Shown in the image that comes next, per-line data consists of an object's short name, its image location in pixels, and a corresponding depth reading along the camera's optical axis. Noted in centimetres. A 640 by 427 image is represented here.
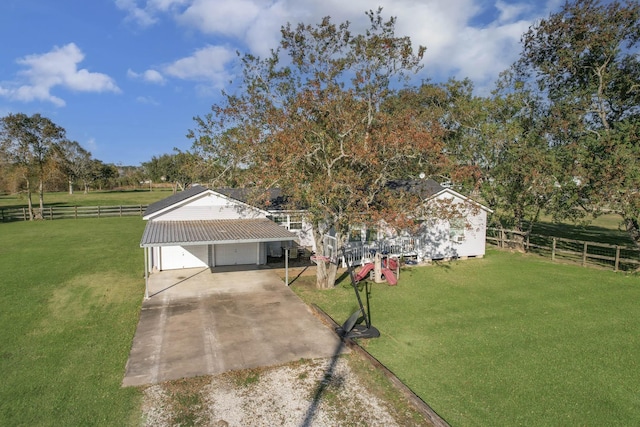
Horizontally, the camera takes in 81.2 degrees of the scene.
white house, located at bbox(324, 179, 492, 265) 1802
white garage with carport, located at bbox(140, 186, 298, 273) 1539
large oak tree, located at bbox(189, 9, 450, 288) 1241
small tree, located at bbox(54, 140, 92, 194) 6662
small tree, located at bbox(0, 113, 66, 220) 3175
